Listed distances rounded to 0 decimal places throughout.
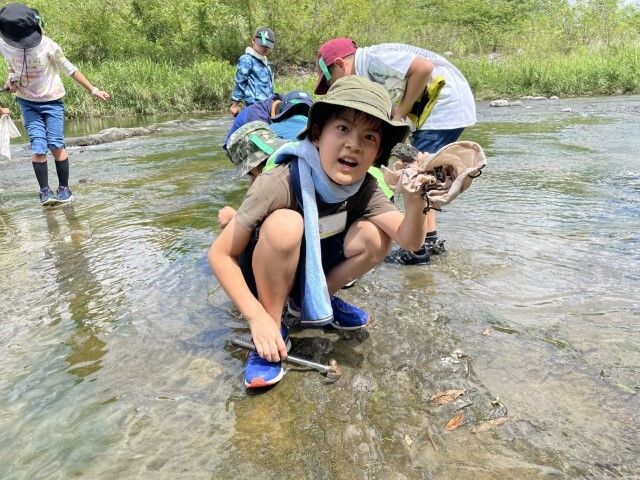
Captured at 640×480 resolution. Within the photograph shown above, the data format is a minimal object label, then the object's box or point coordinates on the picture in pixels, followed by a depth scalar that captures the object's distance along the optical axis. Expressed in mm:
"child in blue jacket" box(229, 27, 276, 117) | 5254
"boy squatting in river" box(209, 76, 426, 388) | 1768
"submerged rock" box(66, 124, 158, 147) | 8766
